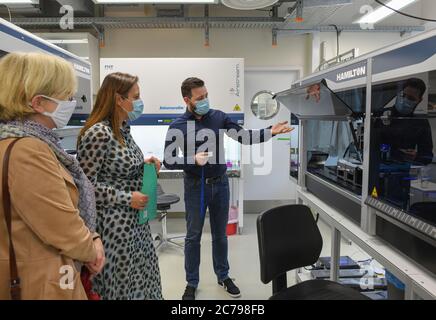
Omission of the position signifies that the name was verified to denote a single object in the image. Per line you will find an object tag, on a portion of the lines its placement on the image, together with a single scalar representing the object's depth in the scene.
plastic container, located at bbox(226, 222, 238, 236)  4.02
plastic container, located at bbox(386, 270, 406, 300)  1.83
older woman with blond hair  0.99
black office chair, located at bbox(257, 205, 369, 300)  1.55
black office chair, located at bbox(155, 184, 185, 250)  3.47
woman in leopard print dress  1.48
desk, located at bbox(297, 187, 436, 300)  1.14
